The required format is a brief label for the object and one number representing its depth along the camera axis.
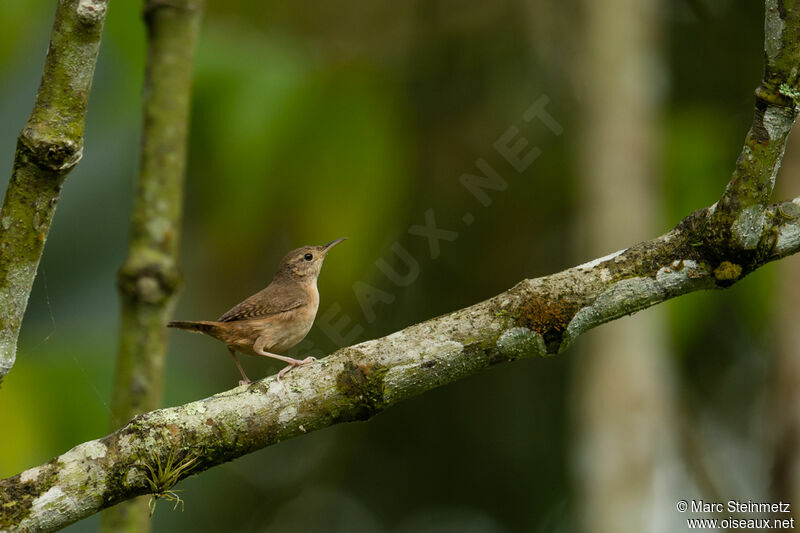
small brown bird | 9.89
